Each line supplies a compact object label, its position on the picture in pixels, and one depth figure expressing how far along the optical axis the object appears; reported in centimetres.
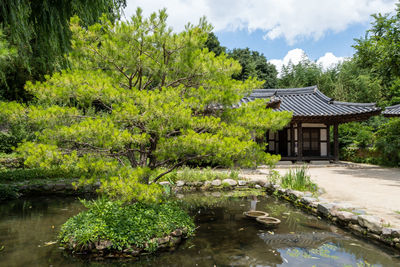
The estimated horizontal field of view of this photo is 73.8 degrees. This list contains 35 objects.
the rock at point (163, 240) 398
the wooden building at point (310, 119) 1330
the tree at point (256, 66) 2983
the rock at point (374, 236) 423
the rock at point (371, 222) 427
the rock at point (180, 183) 874
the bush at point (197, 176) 893
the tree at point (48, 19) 298
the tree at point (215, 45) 2880
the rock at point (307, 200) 611
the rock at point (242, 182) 892
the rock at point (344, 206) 523
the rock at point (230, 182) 886
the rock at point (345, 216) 485
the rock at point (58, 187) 844
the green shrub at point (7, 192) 720
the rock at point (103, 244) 373
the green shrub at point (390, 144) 1337
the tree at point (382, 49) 1009
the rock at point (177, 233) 421
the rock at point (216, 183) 884
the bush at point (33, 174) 856
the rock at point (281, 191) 740
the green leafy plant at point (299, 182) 724
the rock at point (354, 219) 473
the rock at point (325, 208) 541
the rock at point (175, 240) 412
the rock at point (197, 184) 882
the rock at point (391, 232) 392
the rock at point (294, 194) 672
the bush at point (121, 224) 377
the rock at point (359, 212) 488
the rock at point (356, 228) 457
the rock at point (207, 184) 880
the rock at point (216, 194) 796
